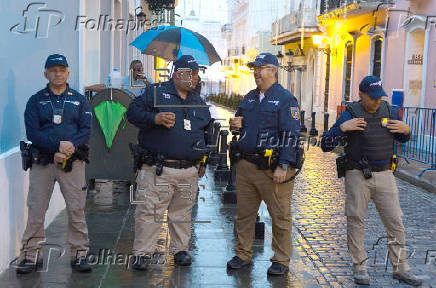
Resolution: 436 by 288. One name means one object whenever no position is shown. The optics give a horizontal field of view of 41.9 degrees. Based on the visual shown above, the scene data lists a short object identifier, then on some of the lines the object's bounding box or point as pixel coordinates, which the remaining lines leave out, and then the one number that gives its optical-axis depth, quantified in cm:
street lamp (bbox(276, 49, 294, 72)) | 2888
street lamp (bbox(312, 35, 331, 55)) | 2392
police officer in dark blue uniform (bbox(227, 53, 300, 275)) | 524
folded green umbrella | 816
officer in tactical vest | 516
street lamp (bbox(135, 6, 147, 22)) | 1677
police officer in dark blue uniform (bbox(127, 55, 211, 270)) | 534
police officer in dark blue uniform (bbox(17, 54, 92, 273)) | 509
